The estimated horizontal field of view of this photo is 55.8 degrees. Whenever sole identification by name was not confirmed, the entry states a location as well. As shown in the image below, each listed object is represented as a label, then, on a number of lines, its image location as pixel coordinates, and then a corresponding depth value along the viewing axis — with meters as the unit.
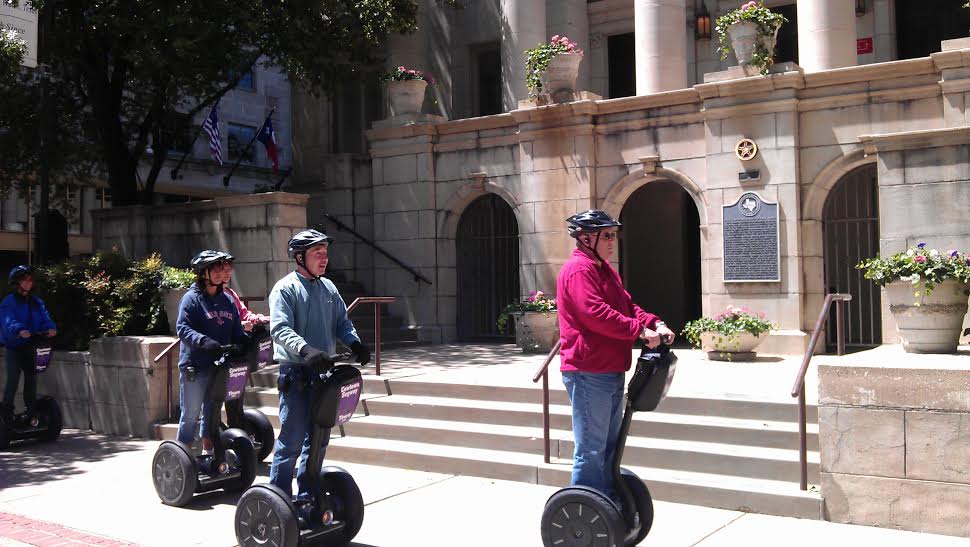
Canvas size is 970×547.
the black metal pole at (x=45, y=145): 15.65
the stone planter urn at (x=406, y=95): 17.88
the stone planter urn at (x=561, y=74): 15.96
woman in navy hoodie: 7.74
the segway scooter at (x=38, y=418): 10.67
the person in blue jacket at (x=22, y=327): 10.70
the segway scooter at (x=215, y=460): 7.61
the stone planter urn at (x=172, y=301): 11.77
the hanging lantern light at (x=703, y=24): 19.52
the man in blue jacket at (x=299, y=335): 5.91
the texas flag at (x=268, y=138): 23.26
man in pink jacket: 5.50
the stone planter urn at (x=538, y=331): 15.10
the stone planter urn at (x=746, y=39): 14.11
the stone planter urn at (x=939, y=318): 7.53
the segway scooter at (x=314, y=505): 5.74
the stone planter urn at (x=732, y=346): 13.16
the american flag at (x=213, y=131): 22.84
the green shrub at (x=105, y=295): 11.95
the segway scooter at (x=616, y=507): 5.45
